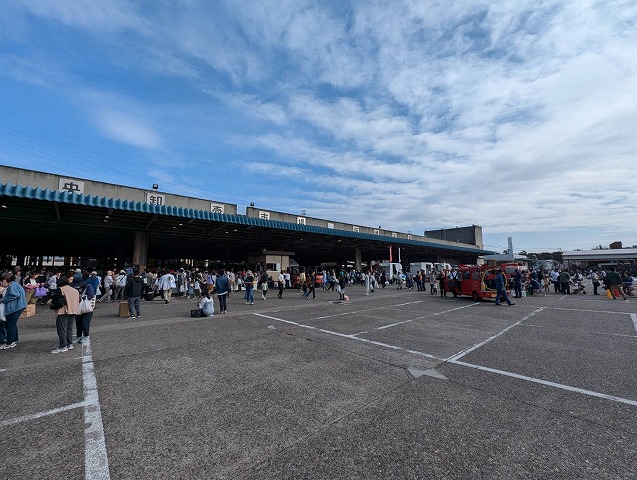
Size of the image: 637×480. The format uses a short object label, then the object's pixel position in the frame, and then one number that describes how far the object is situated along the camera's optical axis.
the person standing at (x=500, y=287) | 14.69
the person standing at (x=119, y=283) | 15.80
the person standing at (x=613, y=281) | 17.52
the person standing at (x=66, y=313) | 6.58
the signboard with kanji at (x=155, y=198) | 24.85
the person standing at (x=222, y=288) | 12.10
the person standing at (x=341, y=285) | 17.31
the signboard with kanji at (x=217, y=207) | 28.22
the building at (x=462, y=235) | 73.91
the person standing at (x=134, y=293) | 10.81
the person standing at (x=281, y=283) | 18.69
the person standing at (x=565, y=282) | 23.08
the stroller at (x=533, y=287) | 21.03
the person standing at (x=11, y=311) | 6.58
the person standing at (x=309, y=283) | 18.00
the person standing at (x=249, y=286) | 15.41
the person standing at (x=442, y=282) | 19.83
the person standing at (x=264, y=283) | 17.52
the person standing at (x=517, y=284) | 19.20
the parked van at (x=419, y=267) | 35.29
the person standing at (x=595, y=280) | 21.36
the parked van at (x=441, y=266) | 38.56
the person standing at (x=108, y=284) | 15.72
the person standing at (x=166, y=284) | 15.74
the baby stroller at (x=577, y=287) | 22.55
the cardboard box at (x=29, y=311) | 10.78
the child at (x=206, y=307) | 11.38
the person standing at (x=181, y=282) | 19.16
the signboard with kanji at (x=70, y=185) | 21.08
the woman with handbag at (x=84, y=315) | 7.22
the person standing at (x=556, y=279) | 24.08
